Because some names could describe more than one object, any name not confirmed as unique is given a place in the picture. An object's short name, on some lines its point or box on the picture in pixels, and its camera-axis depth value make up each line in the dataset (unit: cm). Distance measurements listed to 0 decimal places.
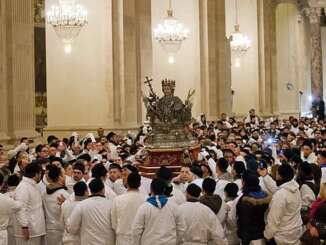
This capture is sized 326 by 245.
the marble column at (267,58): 3631
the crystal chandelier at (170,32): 2619
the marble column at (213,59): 2948
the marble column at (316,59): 3978
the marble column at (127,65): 2267
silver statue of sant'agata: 1642
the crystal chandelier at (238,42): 3328
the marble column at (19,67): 1645
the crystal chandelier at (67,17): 2019
